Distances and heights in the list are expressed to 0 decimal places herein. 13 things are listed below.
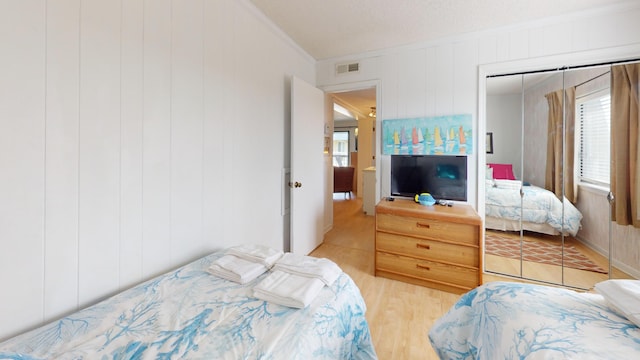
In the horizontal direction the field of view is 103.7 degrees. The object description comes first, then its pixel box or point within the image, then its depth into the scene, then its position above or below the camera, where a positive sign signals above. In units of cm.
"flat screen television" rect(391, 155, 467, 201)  259 +4
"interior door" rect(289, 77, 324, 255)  270 +14
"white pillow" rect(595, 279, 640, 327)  79 -40
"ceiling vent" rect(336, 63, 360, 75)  314 +141
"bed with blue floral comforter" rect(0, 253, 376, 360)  83 -56
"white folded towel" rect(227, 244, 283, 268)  145 -45
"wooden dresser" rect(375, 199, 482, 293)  218 -60
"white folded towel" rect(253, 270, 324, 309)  108 -50
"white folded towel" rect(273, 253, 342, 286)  127 -47
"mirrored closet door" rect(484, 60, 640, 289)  228 +1
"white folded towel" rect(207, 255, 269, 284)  129 -48
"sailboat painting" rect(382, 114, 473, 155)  263 +49
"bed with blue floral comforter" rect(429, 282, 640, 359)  71 -47
